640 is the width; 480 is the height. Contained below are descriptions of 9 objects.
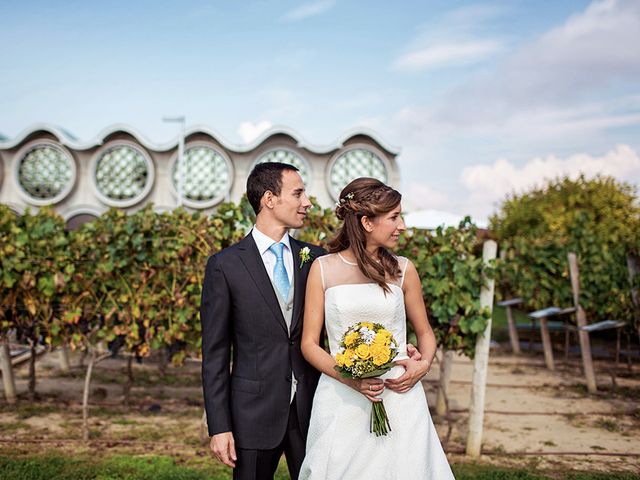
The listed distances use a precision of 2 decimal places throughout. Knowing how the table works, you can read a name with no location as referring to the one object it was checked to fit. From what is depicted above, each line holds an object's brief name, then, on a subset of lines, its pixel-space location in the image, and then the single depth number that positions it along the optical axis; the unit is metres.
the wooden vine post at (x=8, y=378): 7.50
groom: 2.77
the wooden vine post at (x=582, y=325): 8.99
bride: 2.76
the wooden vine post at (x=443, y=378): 6.51
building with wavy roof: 27.64
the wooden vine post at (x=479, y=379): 5.72
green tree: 10.58
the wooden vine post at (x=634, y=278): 8.48
